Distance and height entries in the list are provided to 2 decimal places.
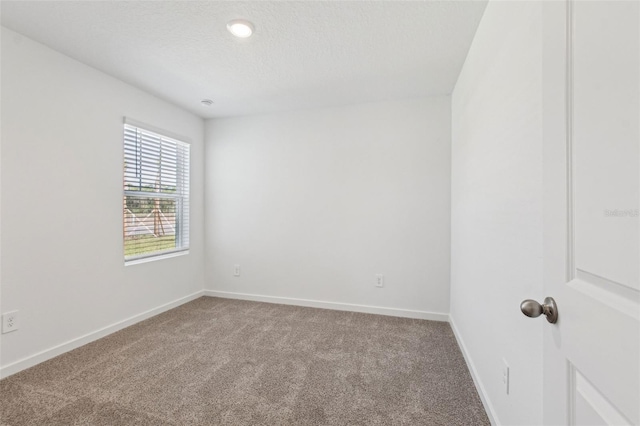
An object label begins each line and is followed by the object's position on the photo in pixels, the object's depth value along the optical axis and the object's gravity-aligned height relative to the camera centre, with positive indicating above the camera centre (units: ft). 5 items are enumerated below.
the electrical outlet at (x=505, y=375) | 4.43 -2.52
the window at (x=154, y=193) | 9.47 +0.74
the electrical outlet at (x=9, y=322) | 6.41 -2.48
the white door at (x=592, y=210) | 1.57 +0.04
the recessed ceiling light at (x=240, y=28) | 6.09 +4.09
